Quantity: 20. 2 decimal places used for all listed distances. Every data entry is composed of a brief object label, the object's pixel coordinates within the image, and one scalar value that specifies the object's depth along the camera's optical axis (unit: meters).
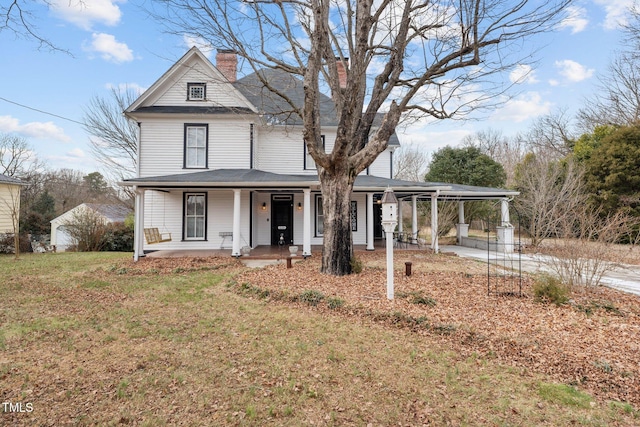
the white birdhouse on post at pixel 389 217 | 5.66
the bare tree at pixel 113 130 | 20.39
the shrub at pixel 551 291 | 5.38
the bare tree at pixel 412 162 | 31.42
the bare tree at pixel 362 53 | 6.85
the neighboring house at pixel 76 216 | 18.91
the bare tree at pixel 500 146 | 34.31
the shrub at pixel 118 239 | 16.45
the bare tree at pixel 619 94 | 19.42
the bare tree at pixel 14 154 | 26.88
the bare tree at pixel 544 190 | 13.31
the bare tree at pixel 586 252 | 5.72
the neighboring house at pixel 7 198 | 15.29
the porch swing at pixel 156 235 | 10.94
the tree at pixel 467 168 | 19.84
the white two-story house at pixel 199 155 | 12.33
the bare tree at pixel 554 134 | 25.78
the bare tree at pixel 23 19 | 3.91
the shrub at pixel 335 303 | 5.41
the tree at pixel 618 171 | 15.44
